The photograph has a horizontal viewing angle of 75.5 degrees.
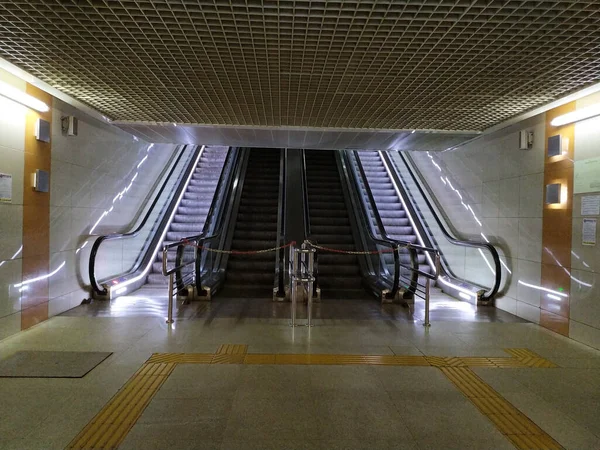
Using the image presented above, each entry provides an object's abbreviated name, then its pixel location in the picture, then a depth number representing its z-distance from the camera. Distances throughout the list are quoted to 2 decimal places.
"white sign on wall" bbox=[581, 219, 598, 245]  4.25
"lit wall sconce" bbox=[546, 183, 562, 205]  4.79
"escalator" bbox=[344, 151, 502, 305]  6.36
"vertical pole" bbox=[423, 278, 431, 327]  5.05
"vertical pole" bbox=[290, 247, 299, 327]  4.90
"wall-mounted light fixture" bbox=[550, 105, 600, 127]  4.20
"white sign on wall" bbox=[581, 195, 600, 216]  4.23
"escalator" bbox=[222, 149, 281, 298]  7.25
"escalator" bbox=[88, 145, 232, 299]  6.35
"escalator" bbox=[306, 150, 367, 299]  7.39
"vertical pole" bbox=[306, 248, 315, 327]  4.89
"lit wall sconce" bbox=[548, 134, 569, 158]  4.73
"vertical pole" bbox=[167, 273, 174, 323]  4.91
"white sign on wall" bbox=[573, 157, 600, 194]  4.25
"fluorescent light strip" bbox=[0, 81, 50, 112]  3.98
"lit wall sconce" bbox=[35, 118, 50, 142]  4.67
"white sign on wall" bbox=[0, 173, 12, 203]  4.16
